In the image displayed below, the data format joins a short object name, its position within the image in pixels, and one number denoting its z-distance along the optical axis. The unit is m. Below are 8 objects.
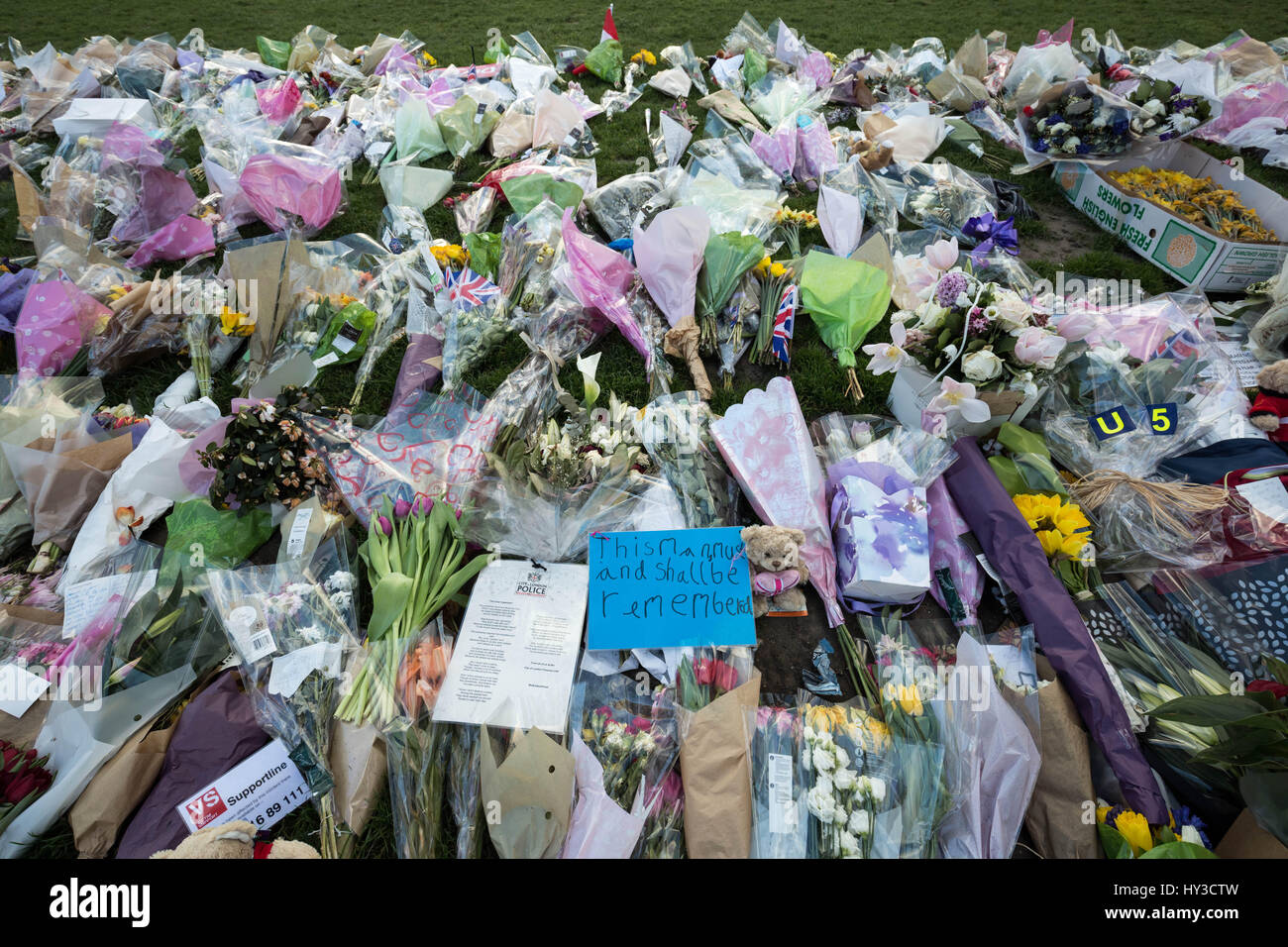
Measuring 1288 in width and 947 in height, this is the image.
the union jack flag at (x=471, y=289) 3.46
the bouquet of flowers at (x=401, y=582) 2.03
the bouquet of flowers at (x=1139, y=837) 1.62
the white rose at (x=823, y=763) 1.80
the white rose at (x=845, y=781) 1.76
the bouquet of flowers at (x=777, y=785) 1.76
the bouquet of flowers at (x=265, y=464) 2.49
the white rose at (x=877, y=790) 1.74
